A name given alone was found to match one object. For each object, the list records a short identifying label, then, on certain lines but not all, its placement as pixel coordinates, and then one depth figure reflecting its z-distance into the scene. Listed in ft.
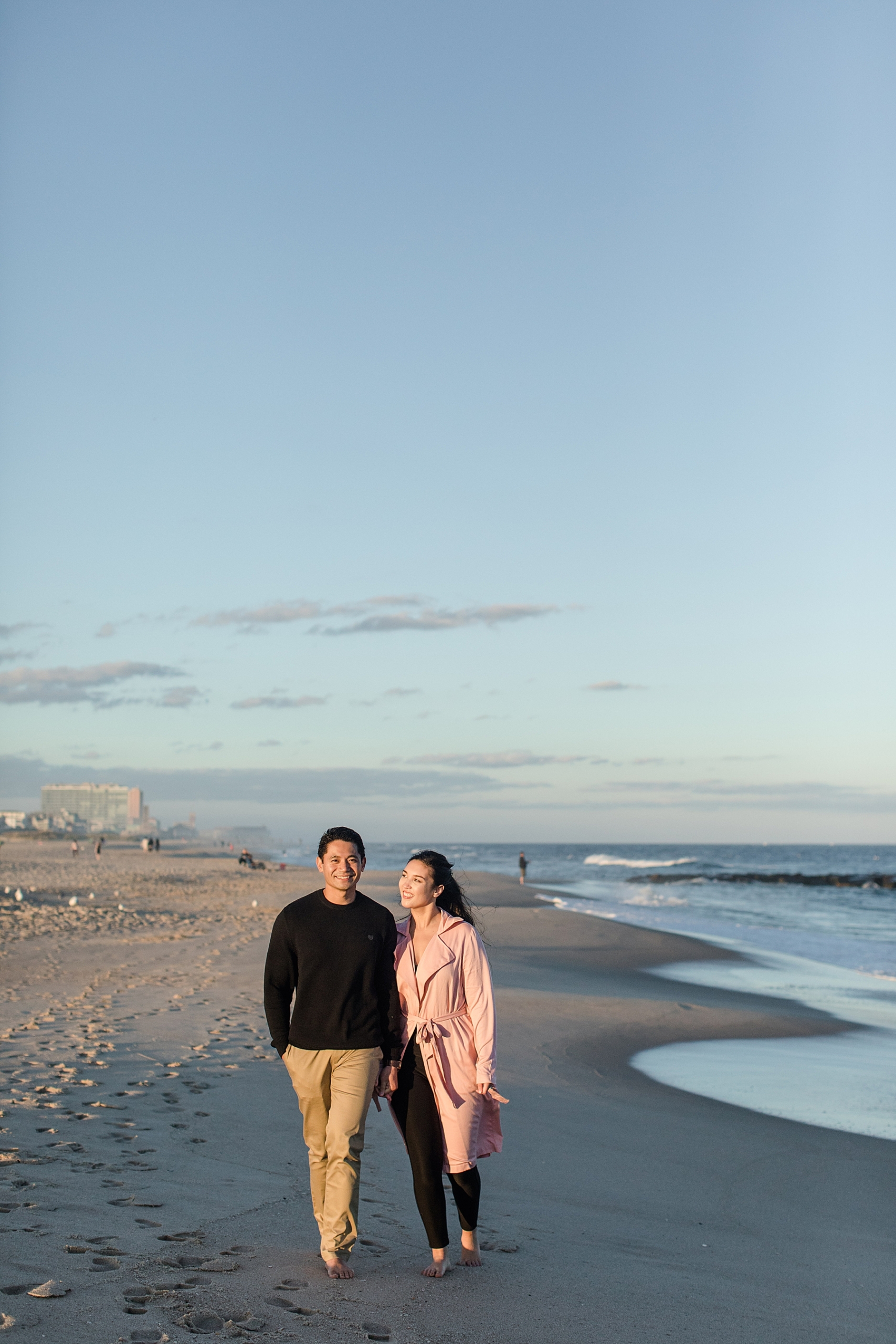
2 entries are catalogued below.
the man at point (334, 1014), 13.10
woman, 13.52
